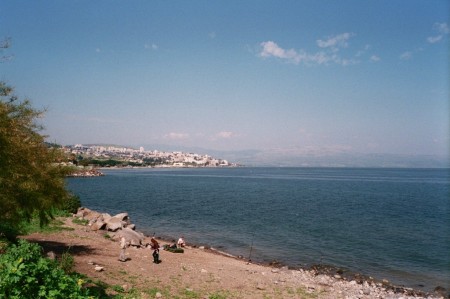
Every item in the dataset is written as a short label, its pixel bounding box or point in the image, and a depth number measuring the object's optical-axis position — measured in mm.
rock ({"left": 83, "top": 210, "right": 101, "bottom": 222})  37094
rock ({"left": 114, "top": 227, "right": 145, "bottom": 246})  27734
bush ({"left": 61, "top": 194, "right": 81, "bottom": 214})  39281
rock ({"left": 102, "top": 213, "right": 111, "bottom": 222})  35944
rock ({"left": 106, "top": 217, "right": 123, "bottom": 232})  32719
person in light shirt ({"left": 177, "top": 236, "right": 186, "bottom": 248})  31375
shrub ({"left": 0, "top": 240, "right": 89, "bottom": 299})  7549
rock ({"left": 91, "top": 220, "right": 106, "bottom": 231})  32247
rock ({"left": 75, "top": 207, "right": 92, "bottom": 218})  38469
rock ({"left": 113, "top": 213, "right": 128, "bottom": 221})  39250
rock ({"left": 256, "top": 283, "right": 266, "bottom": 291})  20484
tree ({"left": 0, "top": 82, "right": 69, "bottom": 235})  15273
